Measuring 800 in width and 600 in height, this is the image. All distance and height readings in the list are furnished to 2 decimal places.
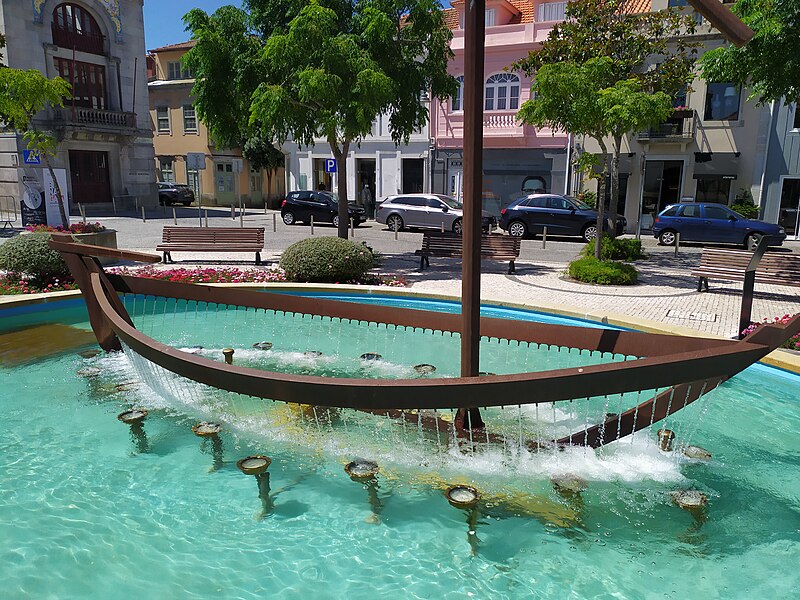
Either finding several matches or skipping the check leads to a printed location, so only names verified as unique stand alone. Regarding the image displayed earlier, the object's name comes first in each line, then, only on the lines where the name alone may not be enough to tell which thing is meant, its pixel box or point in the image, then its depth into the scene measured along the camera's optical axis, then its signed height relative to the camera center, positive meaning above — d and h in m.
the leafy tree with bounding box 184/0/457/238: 12.40 +2.64
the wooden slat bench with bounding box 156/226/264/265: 15.23 -1.11
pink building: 29.41 +3.34
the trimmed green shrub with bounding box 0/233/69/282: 10.65 -1.10
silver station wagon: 25.00 -0.76
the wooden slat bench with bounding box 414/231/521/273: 14.56 -1.25
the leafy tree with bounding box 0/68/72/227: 15.00 +2.30
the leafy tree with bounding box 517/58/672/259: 12.16 +1.78
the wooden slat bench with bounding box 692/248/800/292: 11.20 -1.34
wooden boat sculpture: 3.63 -1.12
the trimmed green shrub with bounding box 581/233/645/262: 16.56 -1.47
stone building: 30.17 +5.33
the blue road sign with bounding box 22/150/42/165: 16.55 +0.93
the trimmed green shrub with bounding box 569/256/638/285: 12.91 -1.60
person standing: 31.62 -0.40
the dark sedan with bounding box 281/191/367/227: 28.16 -0.68
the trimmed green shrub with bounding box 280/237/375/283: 11.64 -1.23
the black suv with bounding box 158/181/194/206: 38.66 -0.09
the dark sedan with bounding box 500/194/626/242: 22.62 -0.83
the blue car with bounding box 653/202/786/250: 20.53 -1.06
